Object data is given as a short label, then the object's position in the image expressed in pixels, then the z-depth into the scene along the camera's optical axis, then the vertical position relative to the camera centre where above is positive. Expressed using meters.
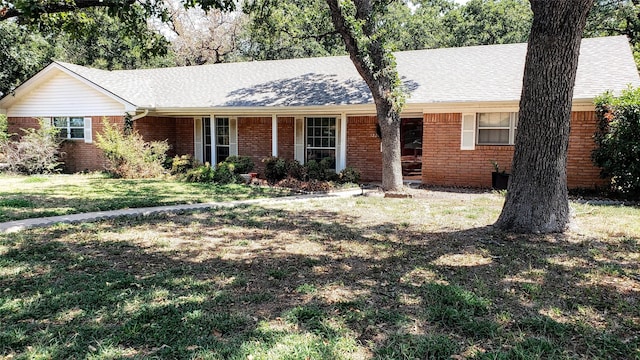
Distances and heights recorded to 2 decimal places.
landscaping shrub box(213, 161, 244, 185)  14.13 -1.02
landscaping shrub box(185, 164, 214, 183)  14.29 -1.04
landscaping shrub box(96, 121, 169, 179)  14.74 -0.42
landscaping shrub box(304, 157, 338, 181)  13.89 -0.89
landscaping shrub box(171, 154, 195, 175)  15.23 -0.77
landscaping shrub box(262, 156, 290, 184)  14.15 -0.81
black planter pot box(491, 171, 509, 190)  11.92 -0.94
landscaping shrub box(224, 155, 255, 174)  14.80 -0.67
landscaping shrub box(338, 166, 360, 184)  13.59 -0.98
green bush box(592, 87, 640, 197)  9.78 +0.12
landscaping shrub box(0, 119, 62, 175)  15.70 -0.37
